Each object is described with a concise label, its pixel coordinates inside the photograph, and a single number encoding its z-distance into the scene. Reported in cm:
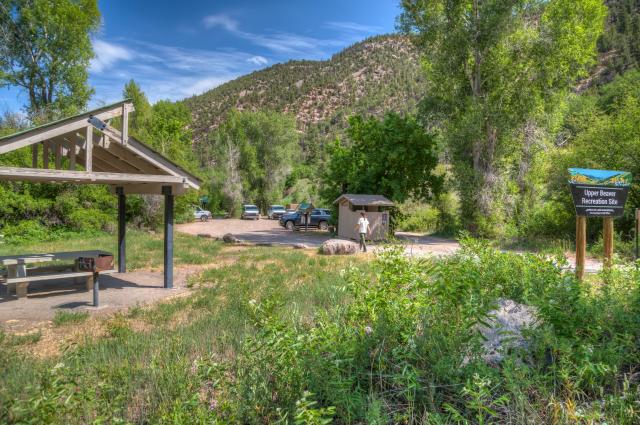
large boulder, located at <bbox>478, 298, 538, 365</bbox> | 414
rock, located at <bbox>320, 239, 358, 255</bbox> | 1653
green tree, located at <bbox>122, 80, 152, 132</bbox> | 3722
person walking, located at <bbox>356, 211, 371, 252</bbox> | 1734
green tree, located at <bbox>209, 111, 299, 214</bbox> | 4894
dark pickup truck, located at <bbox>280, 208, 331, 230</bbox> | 3058
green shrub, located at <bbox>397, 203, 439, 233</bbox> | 2981
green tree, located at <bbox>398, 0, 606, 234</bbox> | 2022
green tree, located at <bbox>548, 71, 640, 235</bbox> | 1611
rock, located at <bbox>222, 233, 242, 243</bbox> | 2112
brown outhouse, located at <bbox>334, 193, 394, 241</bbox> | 2180
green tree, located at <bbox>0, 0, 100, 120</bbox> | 2484
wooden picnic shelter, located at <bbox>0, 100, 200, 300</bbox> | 800
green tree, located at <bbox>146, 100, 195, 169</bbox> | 3042
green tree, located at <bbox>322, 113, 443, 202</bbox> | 2414
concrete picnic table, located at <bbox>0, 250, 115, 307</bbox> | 853
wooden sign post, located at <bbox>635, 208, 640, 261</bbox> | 1138
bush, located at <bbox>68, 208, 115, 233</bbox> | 2216
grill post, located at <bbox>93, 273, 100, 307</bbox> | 813
